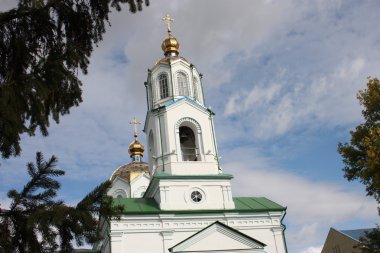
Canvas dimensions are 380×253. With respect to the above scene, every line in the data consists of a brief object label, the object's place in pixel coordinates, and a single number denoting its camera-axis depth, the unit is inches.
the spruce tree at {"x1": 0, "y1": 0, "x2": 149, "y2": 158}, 165.8
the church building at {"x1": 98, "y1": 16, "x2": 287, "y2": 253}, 650.2
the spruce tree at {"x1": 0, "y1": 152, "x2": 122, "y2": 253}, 155.4
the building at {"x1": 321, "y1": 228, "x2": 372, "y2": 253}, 1117.1
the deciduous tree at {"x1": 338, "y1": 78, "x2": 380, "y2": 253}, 400.2
